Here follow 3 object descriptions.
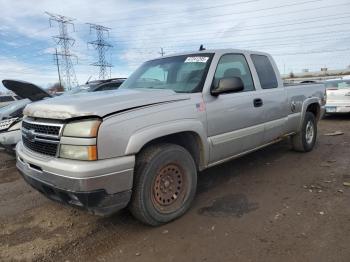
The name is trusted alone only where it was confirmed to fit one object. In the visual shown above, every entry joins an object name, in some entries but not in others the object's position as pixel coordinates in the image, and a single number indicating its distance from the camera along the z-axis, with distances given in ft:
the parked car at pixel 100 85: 30.58
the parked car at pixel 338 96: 37.14
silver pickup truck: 10.32
